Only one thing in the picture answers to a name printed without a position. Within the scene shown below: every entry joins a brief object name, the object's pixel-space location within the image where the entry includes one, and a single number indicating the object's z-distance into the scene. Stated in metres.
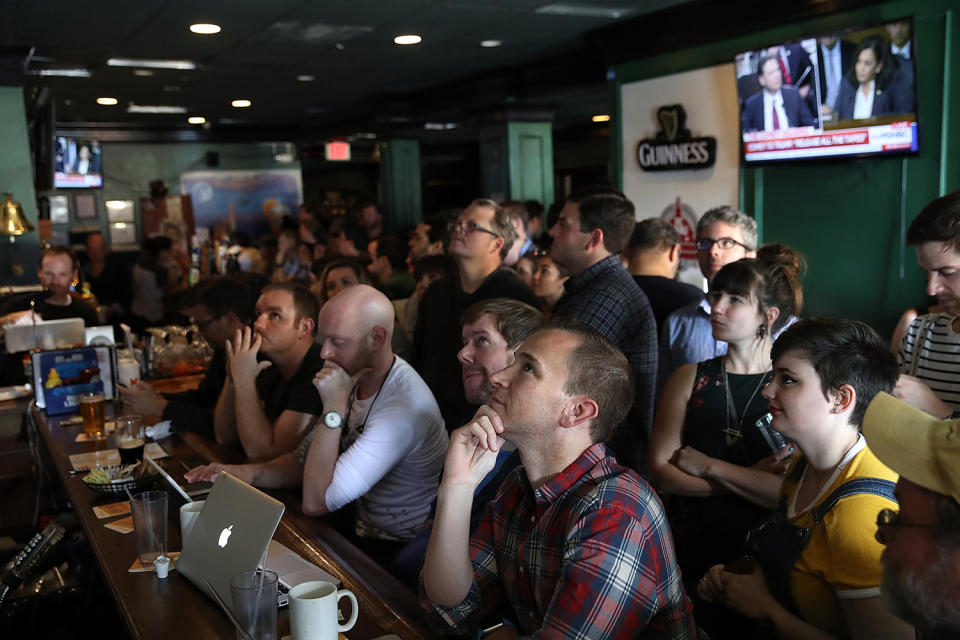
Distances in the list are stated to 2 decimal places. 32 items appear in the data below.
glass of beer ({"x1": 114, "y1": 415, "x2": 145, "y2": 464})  2.88
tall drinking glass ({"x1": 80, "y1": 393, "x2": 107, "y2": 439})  3.36
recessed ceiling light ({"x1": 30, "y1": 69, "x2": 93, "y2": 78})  7.44
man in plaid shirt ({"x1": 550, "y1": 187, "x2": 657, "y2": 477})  3.14
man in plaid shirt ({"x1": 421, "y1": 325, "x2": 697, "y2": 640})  1.52
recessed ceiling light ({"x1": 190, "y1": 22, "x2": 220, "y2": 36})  5.87
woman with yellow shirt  1.57
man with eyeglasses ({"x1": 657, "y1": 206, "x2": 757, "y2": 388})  3.30
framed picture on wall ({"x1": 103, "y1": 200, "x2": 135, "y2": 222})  13.54
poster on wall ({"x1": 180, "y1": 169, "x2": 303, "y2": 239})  14.03
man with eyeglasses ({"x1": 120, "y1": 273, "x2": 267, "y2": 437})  3.77
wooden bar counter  1.73
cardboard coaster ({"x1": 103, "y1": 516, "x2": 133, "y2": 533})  2.32
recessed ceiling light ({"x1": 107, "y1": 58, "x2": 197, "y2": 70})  7.18
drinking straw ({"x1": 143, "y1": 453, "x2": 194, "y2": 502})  2.23
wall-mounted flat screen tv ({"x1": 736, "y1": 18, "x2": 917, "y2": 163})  4.50
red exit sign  12.59
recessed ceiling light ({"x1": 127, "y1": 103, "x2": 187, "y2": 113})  10.45
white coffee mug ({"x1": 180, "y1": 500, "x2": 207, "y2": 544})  2.02
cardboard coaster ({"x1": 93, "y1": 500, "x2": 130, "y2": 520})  2.46
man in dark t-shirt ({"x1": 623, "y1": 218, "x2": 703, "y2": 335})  3.76
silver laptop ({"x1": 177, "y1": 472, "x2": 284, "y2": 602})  1.66
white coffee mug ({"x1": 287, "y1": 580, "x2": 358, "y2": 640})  1.51
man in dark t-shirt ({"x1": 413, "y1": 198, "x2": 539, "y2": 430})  3.68
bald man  2.46
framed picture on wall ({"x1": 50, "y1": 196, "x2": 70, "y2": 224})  13.13
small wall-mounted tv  11.35
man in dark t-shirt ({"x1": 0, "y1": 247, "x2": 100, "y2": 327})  5.54
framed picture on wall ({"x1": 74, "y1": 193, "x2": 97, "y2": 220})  13.30
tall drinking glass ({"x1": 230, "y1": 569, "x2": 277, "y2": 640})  1.53
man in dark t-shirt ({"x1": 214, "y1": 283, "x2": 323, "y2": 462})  3.03
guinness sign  6.02
